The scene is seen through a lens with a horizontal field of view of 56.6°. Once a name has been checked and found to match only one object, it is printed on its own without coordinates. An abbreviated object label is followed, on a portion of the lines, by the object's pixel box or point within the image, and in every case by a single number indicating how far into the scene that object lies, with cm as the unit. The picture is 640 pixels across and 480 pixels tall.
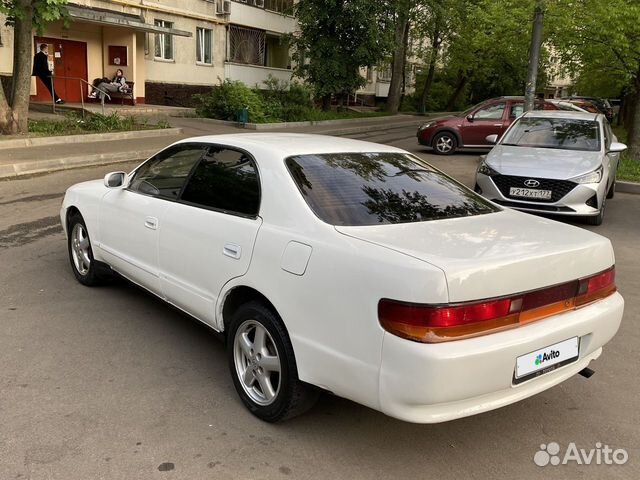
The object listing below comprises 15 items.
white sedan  256
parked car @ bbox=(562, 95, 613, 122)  3638
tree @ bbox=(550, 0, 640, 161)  1266
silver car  800
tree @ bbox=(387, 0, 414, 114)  3010
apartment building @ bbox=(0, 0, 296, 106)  2125
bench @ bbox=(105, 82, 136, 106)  2207
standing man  1912
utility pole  1265
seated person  2091
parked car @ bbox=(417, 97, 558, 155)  1660
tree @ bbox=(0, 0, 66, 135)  1305
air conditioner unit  2692
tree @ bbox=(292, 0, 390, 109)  2327
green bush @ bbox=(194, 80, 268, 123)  2095
